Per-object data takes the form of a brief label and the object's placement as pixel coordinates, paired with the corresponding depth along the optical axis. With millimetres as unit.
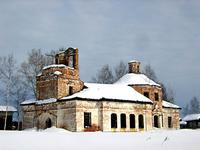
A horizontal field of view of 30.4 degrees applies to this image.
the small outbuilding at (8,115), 49566
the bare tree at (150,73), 65844
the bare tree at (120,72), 65062
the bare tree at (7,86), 44156
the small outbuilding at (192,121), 67812
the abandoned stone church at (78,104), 39562
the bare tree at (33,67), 49156
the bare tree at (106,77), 63312
